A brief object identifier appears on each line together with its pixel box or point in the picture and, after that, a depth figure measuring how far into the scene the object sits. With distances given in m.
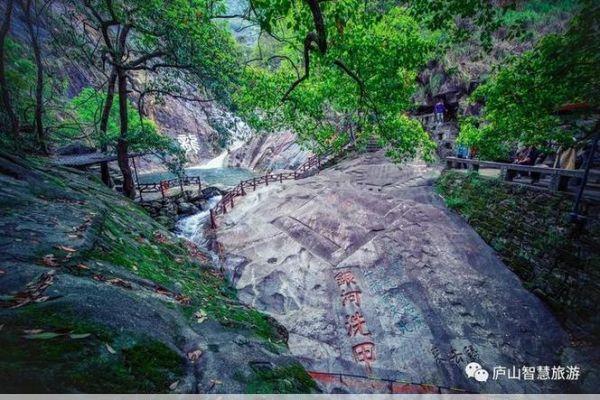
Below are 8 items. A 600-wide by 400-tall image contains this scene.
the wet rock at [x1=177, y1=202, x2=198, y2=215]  17.17
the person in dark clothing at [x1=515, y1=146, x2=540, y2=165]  9.59
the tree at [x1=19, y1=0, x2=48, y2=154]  9.45
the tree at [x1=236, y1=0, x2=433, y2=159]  5.96
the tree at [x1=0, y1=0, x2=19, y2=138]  8.86
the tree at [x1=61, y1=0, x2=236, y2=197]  7.25
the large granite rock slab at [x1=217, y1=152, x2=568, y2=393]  6.53
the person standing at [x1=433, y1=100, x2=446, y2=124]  19.23
